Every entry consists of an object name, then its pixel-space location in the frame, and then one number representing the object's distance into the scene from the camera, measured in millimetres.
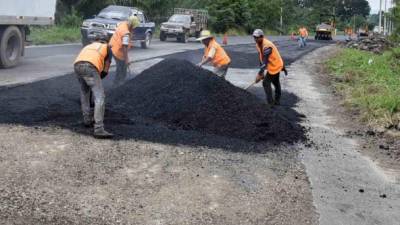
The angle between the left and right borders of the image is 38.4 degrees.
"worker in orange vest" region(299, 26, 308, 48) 36000
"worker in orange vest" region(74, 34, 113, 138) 7719
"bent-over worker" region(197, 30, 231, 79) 11516
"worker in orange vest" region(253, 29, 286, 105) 11469
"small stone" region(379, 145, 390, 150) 9062
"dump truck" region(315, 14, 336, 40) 56156
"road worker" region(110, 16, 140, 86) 12133
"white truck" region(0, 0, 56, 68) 15094
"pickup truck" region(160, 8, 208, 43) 34969
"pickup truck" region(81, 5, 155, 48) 23827
